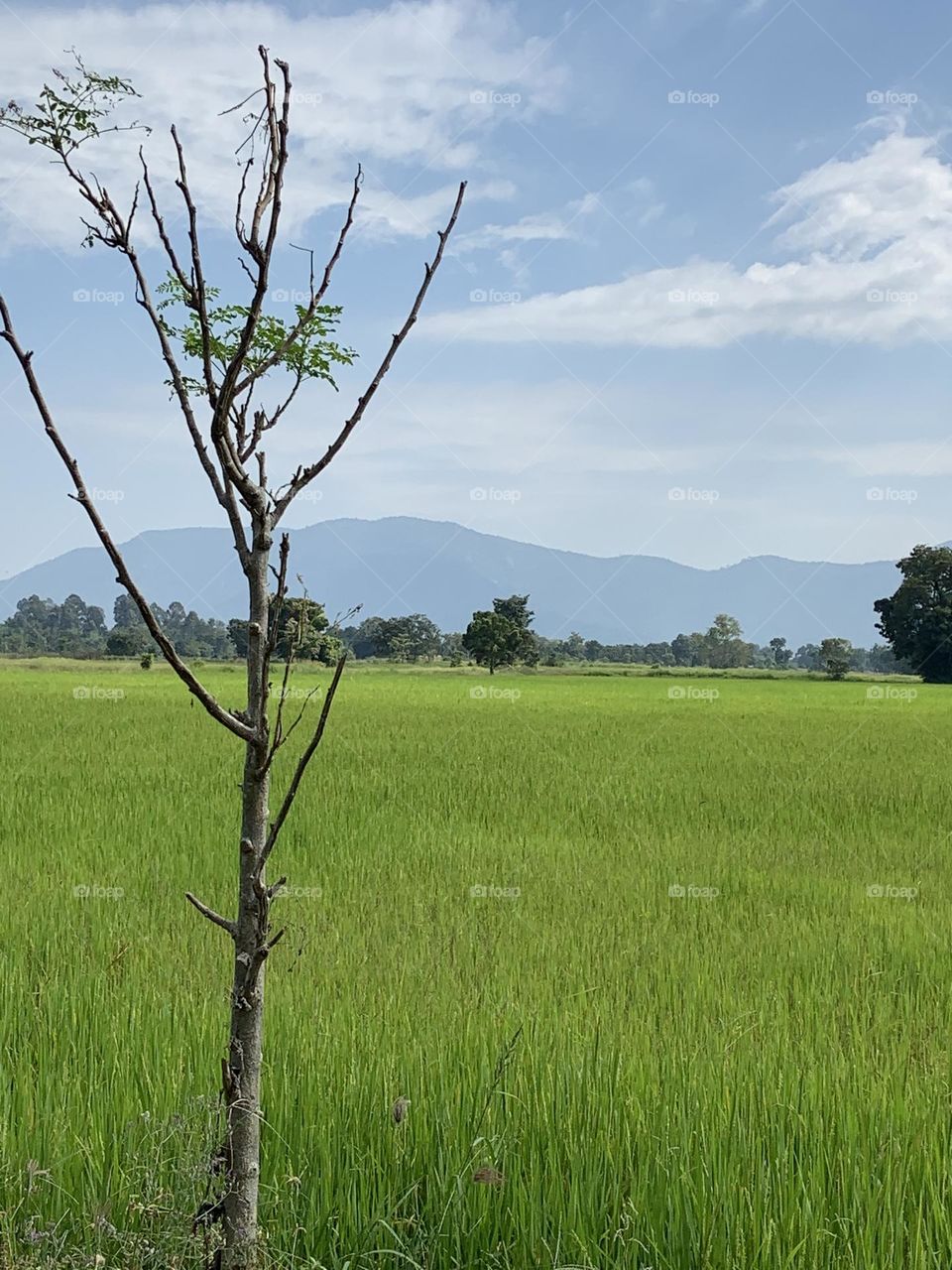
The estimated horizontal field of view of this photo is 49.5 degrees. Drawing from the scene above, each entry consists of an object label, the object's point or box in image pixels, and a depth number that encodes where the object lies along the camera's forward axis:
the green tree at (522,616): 85.02
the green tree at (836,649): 109.70
